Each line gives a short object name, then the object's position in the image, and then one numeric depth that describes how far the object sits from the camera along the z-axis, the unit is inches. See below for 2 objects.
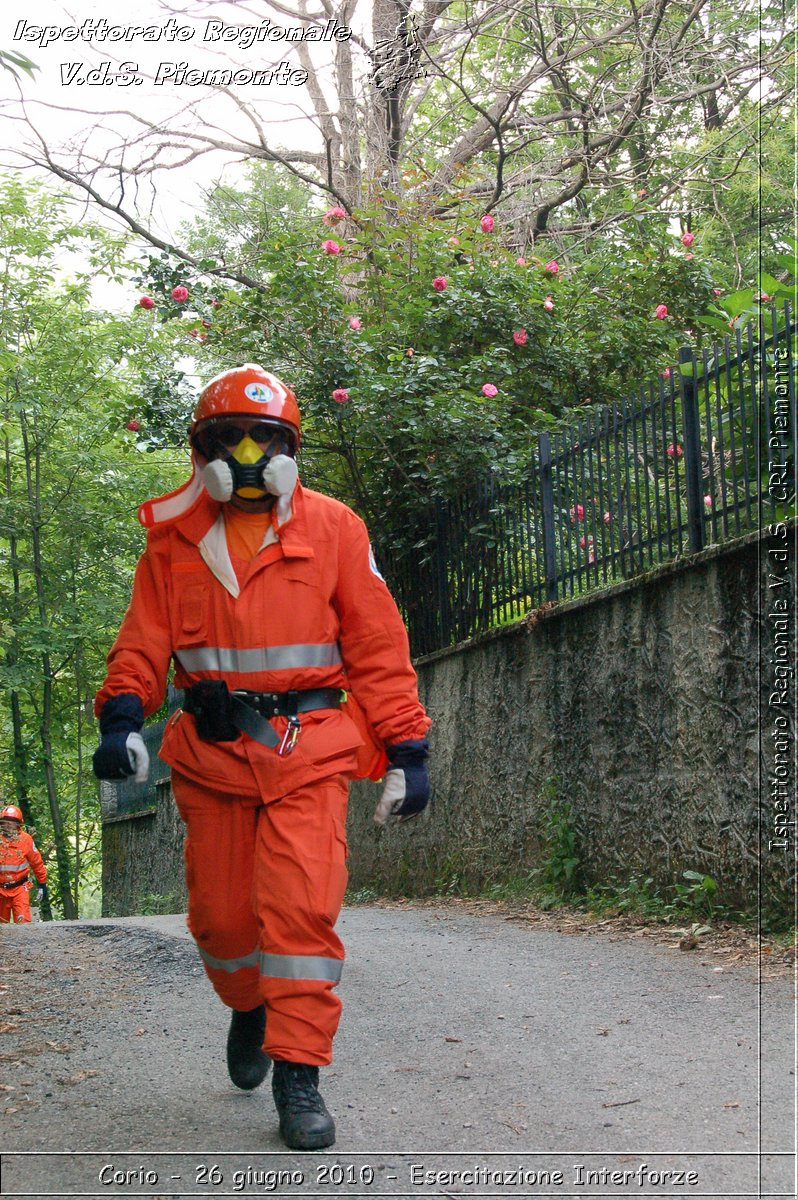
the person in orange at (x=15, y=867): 662.5
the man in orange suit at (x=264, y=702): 145.4
